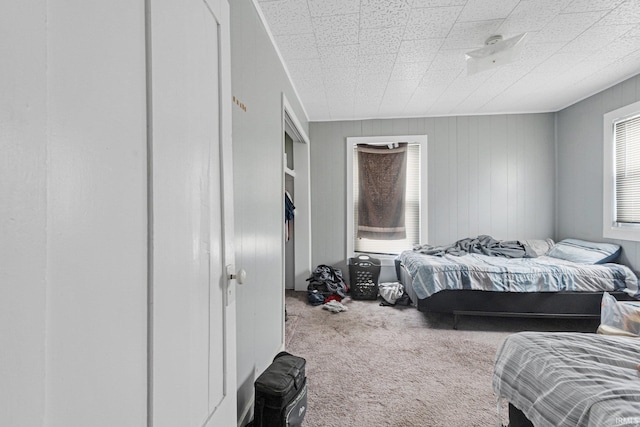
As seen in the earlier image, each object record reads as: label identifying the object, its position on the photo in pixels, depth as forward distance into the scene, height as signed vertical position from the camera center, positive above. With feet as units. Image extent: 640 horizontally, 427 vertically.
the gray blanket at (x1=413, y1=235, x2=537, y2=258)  11.72 -1.63
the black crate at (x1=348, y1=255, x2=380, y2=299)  12.78 -3.10
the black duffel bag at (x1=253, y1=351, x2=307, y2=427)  4.54 -3.08
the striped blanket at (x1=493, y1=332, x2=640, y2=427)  3.03 -2.06
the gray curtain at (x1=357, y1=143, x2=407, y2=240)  14.17 +1.09
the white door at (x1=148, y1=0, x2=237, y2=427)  1.94 -0.05
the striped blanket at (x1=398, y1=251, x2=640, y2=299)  9.13 -2.18
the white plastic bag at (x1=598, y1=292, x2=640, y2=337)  6.65 -2.69
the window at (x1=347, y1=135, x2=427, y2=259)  14.07 +0.57
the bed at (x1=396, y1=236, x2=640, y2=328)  9.14 -2.46
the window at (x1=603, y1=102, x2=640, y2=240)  9.74 +1.35
